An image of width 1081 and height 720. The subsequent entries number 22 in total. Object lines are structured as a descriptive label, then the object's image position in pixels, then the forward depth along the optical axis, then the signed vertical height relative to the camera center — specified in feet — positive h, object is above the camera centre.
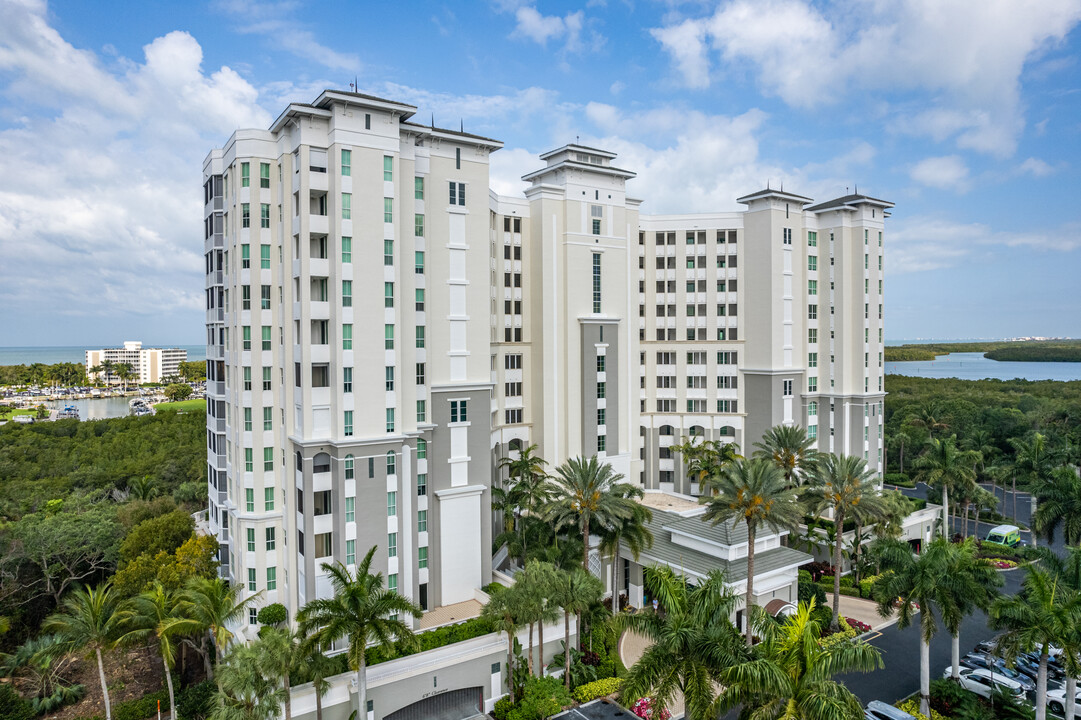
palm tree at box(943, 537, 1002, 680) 91.25 -34.04
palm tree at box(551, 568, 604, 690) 98.89 -37.27
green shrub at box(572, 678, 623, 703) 104.73 -55.53
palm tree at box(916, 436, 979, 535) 170.60 -32.91
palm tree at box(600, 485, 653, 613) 123.24 -35.62
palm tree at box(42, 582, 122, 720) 95.14 -39.48
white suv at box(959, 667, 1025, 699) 98.06 -52.73
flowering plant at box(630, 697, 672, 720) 98.17 -55.27
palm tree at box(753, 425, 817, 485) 157.07 -25.22
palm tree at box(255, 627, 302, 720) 81.20 -38.23
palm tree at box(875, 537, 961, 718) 92.22 -35.28
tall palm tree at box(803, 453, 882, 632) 127.24 -29.11
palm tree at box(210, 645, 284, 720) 80.12 -42.18
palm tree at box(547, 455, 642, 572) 117.80 -27.96
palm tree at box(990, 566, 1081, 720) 79.00 -34.32
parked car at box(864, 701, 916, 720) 92.32 -52.76
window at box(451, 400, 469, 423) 130.21 -11.98
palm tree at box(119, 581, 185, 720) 92.63 -38.46
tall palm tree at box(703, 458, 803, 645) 108.58 -25.54
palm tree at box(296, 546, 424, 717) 84.43 -34.89
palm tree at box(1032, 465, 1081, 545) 140.15 -36.30
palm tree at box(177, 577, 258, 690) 92.38 -36.58
